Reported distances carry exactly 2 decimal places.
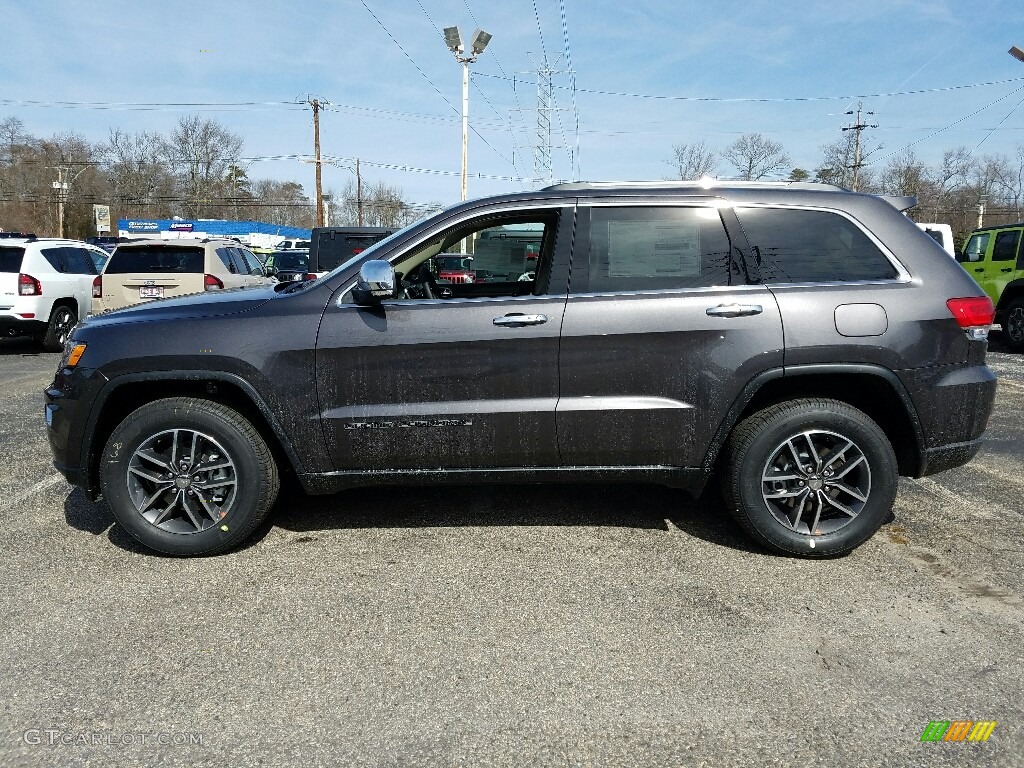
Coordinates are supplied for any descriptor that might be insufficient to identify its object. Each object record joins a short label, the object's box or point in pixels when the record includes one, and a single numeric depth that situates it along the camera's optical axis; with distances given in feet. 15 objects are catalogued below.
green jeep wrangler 39.32
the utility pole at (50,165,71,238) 216.13
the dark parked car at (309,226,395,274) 43.42
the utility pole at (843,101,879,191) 209.97
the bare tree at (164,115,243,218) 253.44
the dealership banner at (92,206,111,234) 185.06
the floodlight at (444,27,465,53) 89.04
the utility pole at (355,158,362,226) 227.98
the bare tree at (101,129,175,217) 255.50
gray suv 11.78
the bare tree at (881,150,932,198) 214.48
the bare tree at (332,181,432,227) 257.55
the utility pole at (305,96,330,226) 134.77
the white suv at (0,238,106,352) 35.83
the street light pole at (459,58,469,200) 90.85
